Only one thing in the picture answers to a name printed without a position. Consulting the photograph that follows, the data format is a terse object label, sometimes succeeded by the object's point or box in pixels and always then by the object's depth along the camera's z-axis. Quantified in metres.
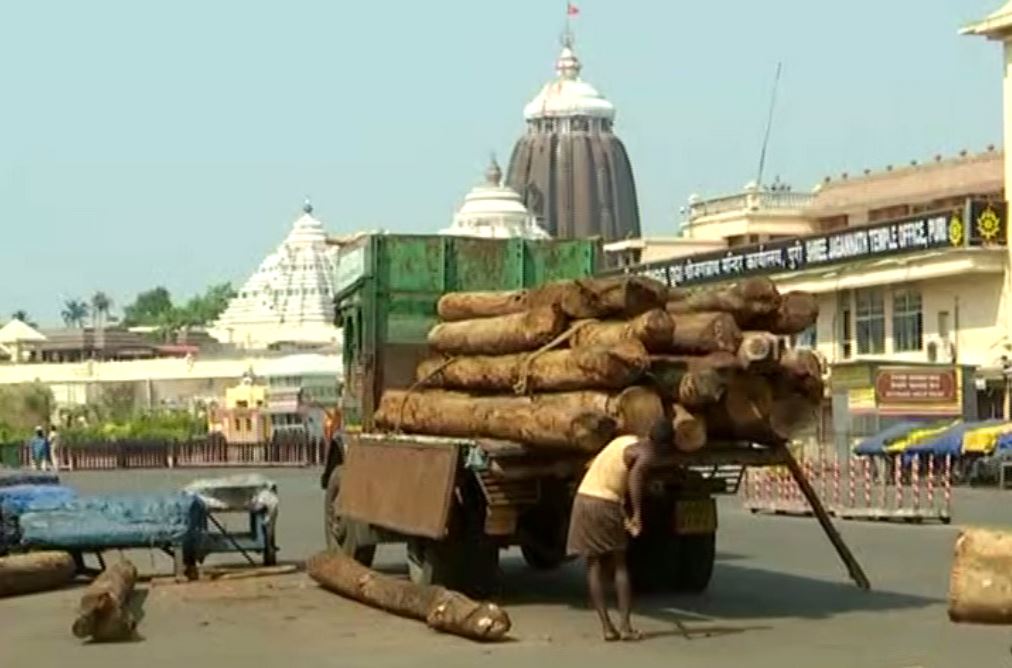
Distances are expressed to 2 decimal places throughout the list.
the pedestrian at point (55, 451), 72.75
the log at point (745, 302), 16.05
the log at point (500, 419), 15.36
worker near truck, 14.90
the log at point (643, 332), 15.48
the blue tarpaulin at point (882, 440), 46.88
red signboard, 49.56
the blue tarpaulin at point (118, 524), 20.77
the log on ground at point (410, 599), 15.08
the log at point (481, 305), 17.97
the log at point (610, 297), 15.84
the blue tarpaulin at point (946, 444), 45.66
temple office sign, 56.97
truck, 16.62
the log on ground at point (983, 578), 15.34
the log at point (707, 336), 15.55
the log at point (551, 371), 15.38
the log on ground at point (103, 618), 15.87
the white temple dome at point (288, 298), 141.38
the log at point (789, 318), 16.17
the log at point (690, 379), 15.29
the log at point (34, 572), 20.17
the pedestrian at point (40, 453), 66.81
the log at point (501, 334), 16.73
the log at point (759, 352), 15.42
